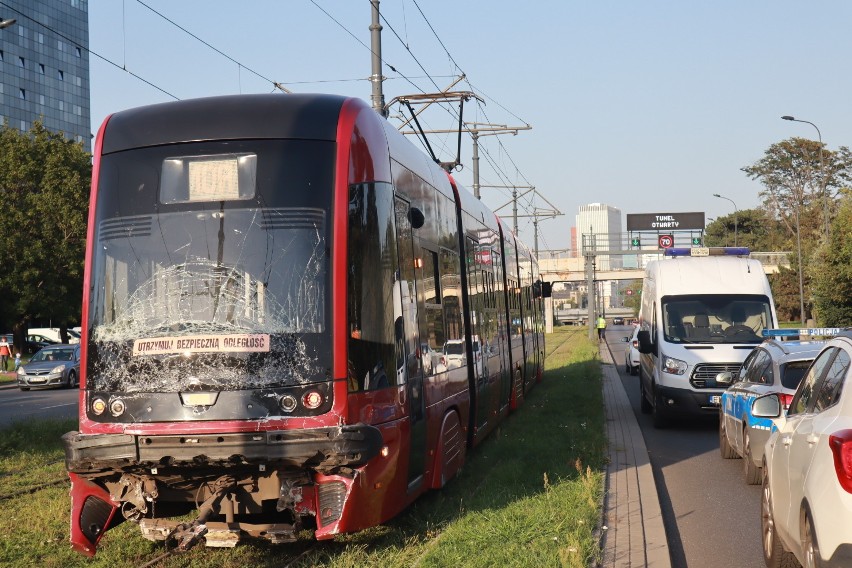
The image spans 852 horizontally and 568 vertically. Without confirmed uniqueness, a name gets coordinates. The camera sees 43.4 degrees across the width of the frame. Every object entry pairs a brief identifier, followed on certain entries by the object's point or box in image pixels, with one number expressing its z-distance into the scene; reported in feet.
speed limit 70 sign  204.03
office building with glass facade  334.44
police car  35.79
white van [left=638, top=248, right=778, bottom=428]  52.90
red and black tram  23.72
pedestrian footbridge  303.27
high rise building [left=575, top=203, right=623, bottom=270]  188.96
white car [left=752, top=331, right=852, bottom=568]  16.35
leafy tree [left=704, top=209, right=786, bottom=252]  333.21
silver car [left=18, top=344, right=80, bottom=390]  111.10
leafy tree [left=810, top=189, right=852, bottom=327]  156.76
